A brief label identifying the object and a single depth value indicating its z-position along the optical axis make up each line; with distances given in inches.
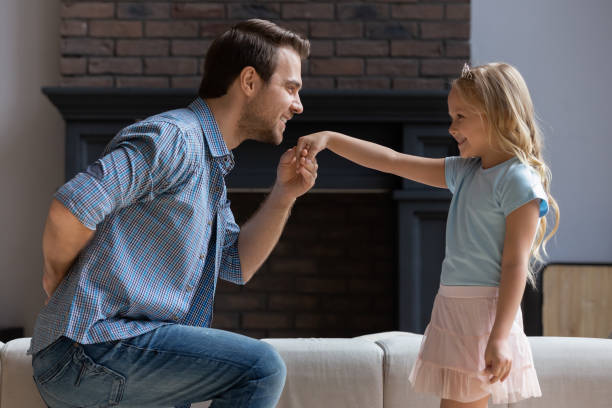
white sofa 138.6
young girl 131.2
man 128.4
